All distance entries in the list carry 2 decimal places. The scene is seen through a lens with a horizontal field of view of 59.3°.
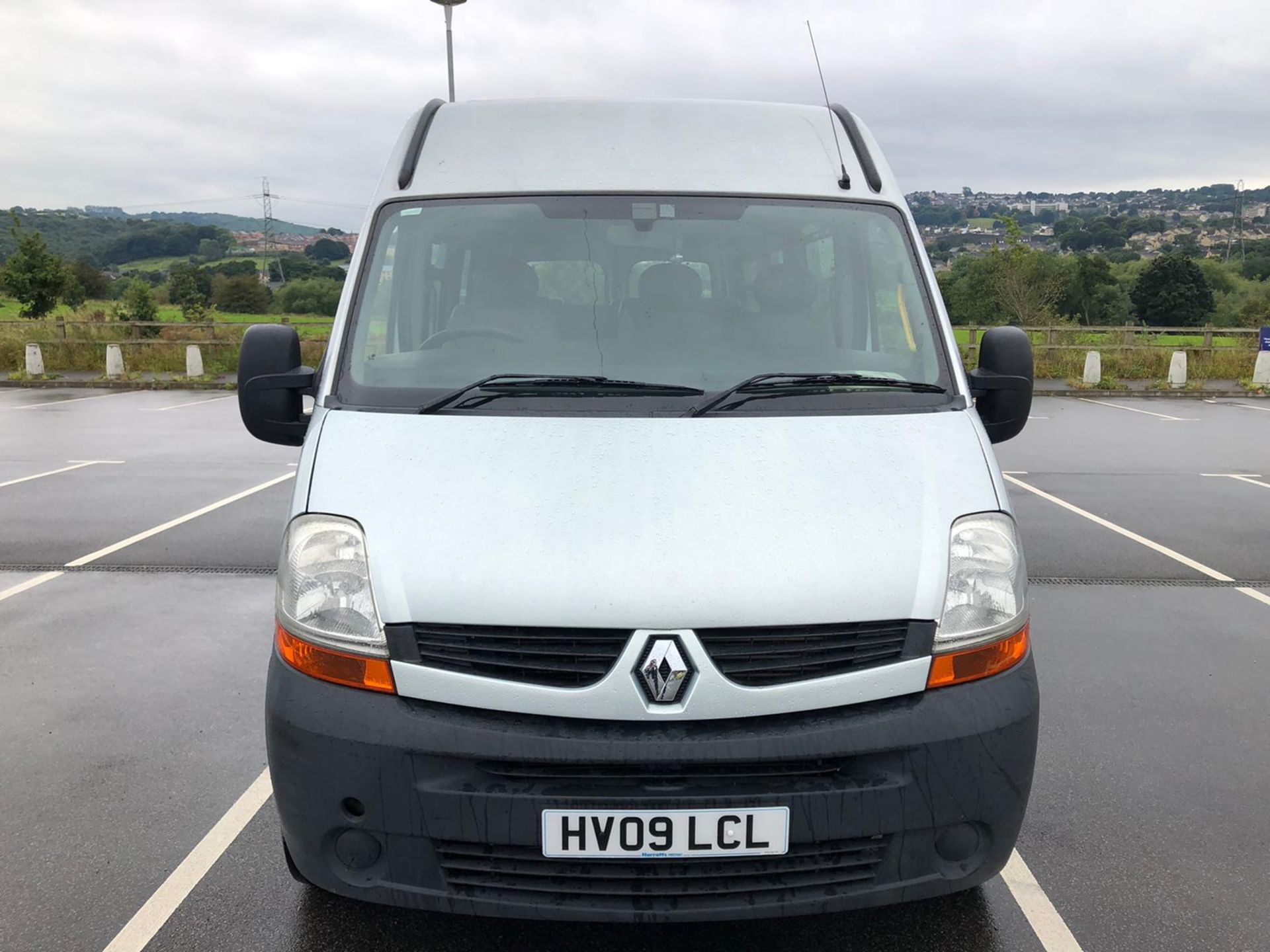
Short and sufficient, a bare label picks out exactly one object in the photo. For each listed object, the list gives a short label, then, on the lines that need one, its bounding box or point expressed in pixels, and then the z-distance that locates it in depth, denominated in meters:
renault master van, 2.41
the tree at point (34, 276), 30.88
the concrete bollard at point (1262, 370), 21.44
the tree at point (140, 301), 38.50
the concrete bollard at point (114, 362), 22.23
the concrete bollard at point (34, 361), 22.27
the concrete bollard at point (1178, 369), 22.23
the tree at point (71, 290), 32.22
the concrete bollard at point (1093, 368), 21.95
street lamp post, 12.06
